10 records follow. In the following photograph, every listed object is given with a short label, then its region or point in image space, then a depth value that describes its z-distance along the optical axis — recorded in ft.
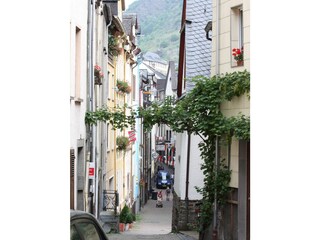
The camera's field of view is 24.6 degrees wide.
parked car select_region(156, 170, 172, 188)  194.39
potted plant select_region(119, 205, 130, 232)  75.56
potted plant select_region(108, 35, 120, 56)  82.69
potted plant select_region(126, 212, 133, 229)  79.30
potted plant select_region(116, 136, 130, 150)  91.88
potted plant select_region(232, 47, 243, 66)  47.12
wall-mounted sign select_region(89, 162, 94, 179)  57.36
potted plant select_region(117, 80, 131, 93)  91.40
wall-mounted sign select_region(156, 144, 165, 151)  197.20
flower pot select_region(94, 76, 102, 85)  62.08
